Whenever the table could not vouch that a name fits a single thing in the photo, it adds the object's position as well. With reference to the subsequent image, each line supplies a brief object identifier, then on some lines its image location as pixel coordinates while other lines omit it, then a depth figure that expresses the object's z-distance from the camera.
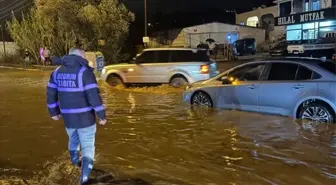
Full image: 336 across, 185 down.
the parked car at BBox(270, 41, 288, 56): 37.94
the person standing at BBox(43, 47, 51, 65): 36.48
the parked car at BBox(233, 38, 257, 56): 44.94
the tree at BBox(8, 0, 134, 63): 33.72
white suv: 16.12
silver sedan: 9.21
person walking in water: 5.32
